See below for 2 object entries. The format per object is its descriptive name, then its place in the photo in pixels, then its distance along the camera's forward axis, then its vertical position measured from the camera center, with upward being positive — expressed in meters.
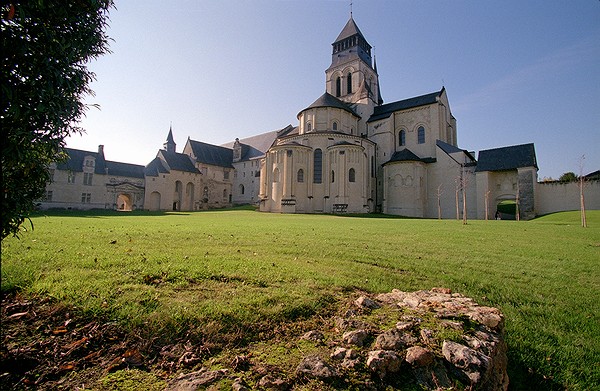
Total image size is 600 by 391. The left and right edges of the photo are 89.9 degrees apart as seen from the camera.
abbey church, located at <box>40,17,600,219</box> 35.81 +6.04
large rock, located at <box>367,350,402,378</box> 2.93 -1.47
